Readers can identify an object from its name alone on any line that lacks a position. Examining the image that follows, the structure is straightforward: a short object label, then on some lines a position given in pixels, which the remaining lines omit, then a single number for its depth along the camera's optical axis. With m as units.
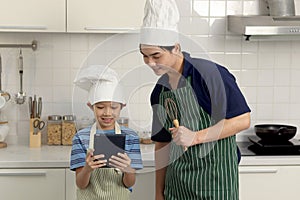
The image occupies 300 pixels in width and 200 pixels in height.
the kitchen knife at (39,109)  3.48
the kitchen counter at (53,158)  3.10
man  2.43
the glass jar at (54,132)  3.48
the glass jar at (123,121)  2.74
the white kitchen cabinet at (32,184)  3.11
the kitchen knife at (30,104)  3.52
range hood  3.21
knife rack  3.44
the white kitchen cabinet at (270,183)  3.22
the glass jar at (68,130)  3.46
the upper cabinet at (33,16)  3.20
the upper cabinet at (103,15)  3.22
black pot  3.38
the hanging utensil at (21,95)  3.52
